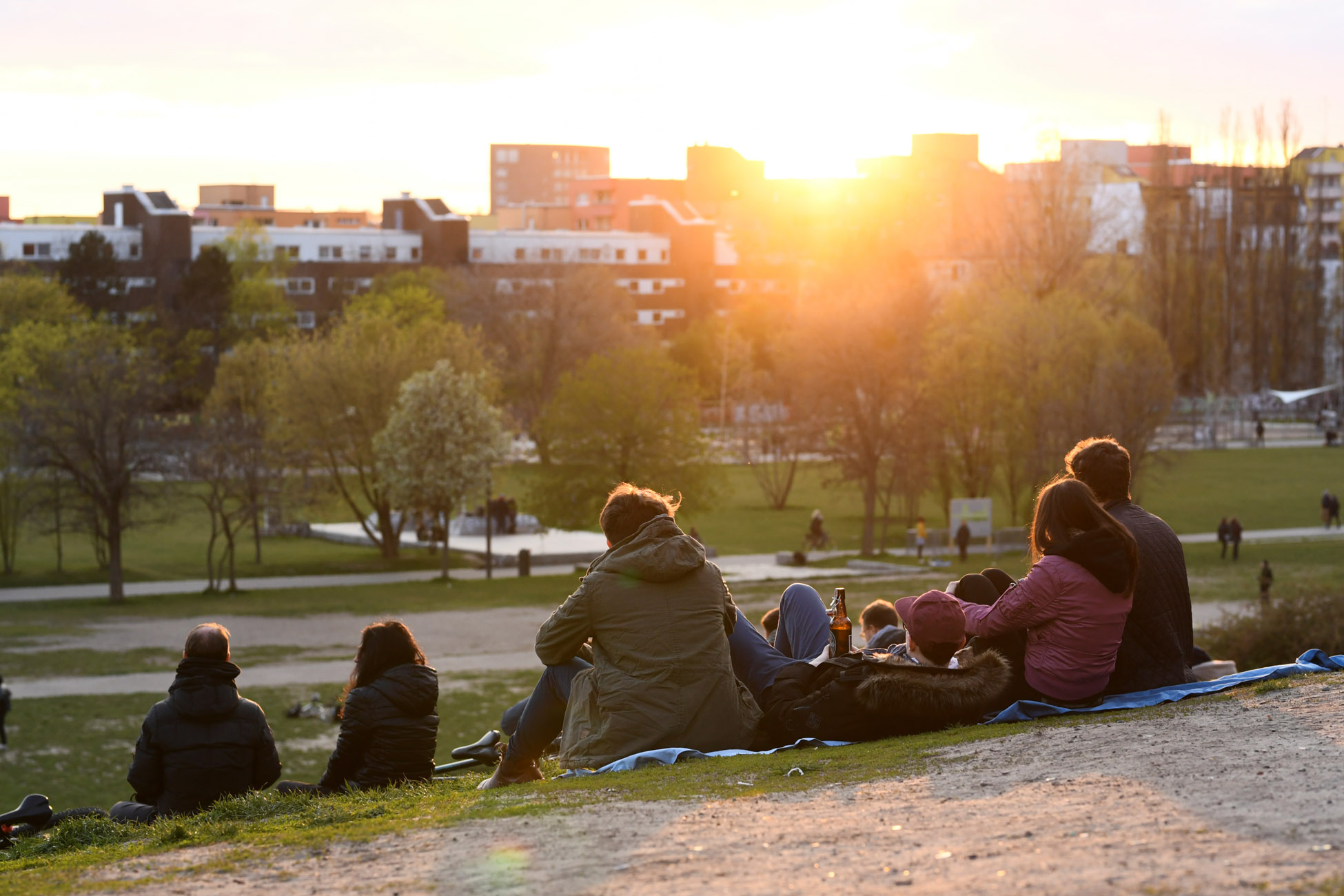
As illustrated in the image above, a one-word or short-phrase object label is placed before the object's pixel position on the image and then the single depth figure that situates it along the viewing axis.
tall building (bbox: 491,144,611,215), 193.00
